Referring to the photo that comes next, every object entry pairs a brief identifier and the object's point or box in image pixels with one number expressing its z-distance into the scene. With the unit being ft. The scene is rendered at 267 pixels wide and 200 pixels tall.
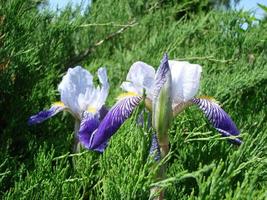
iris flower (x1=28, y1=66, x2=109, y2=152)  1.40
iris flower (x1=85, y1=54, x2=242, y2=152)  1.10
